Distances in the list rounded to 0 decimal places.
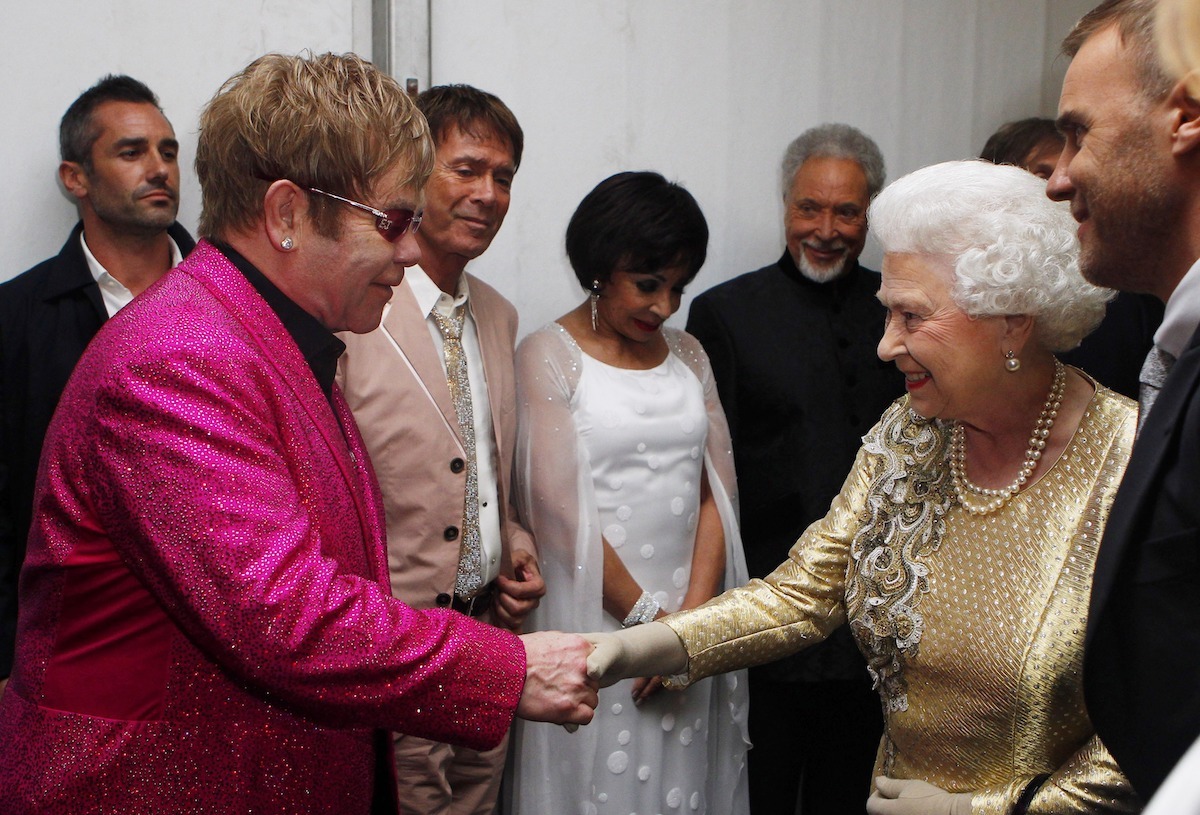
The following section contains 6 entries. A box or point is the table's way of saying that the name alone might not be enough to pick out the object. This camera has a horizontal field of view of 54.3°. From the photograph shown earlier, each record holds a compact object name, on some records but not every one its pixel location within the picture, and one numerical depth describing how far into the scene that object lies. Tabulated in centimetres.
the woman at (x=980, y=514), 178
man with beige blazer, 250
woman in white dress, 274
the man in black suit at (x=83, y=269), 252
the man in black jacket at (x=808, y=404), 308
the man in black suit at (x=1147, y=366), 129
